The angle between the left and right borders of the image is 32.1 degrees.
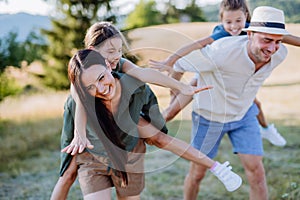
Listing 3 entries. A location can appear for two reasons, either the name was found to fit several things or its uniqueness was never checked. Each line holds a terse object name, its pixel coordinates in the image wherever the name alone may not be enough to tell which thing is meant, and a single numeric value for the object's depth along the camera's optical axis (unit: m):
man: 3.22
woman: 2.65
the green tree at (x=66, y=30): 7.51
